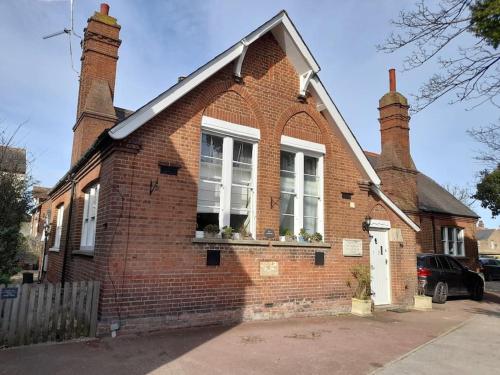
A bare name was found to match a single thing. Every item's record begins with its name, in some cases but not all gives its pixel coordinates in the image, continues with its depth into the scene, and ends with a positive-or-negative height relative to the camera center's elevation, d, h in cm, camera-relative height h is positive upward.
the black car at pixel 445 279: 1376 -68
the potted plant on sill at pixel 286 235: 979 +52
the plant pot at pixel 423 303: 1234 -139
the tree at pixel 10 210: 938 +96
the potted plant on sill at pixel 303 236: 1016 +52
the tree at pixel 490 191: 1962 +376
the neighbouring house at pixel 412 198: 1903 +332
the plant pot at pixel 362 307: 1054 -134
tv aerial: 1408 +790
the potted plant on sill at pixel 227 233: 873 +46
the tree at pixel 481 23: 683 +432
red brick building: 768 +124
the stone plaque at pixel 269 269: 921 -34
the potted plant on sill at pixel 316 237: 1034 +51
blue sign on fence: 628 -75
